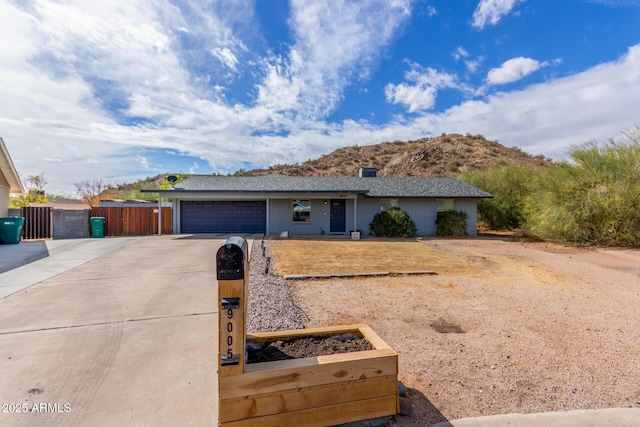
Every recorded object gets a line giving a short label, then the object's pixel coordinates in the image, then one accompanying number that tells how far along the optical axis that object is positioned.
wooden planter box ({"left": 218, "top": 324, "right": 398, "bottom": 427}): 1.94
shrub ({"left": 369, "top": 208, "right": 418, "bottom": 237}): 15.83
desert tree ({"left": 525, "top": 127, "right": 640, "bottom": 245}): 11.88
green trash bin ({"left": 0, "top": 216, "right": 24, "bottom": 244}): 11.49
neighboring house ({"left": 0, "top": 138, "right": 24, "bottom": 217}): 12.88
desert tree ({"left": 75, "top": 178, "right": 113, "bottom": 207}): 26.55
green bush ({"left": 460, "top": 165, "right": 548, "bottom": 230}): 17.91
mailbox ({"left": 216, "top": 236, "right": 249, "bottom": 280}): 1.94
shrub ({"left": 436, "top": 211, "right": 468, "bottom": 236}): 16.38
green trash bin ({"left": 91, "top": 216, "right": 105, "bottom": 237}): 14.07
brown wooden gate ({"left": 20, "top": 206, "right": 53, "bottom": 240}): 13.88
